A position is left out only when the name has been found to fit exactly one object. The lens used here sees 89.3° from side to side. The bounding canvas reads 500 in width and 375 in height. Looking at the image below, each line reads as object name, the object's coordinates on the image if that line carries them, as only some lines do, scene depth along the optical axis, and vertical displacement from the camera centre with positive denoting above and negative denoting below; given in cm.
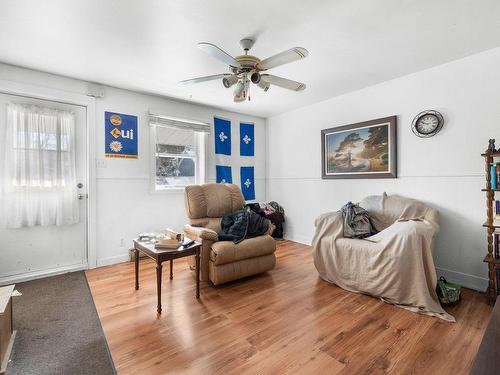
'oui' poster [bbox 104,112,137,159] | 342 +71
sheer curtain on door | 284 +23
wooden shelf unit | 231 -42
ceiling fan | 188 +99
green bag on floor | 226 -99
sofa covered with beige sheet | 218 -68
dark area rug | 157 -110
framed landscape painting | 330 +50
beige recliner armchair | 266 -62
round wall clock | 287 +70
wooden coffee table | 213 -59
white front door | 286 -64
